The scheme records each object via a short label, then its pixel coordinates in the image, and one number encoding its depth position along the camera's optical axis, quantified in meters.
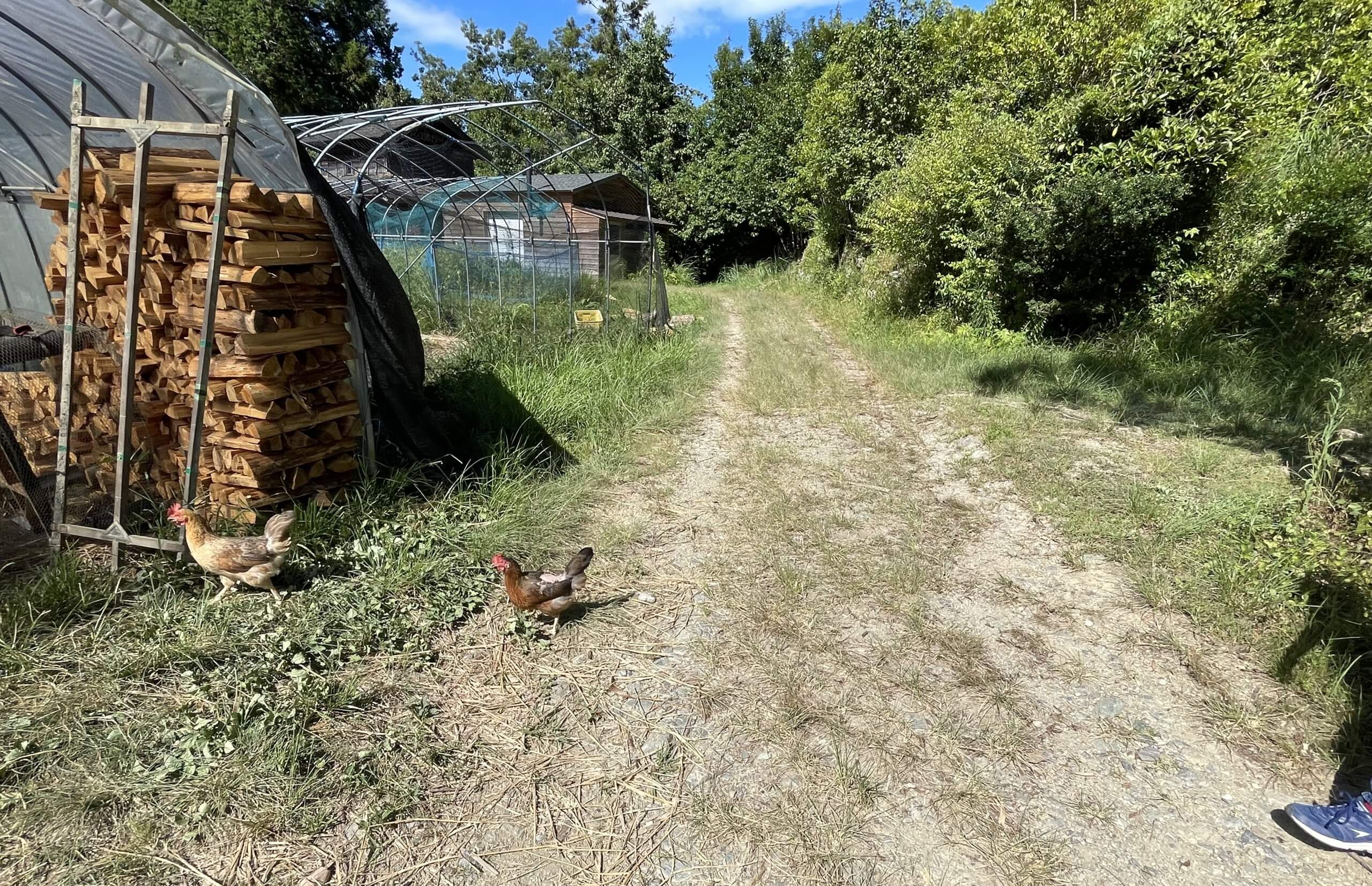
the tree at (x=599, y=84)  26.83
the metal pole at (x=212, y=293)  3.00
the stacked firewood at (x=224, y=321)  3.57
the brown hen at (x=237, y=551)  3.14
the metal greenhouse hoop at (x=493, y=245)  9.70
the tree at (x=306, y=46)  23.69
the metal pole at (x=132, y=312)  2.97
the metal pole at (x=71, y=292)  3.04
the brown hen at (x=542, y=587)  3.25
